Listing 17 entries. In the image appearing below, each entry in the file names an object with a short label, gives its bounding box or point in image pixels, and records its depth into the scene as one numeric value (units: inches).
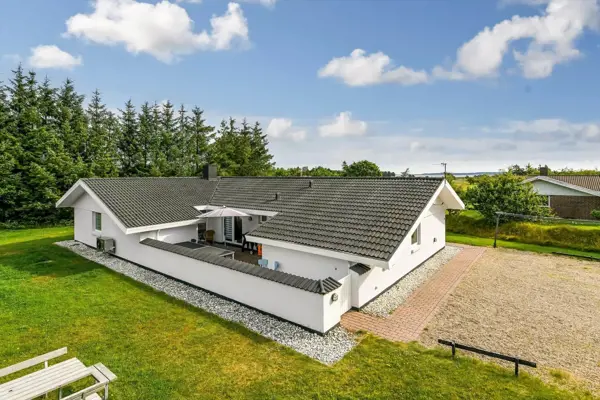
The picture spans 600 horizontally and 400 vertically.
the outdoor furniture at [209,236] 754.2
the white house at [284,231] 388.5
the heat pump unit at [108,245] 647.8
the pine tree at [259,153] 1840.6
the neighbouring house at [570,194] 1039.6
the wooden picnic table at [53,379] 216.2
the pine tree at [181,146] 1482.5
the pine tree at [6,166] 1041.5
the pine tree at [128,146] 1428.4
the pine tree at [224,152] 1620.3
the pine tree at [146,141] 1443.2
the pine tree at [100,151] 1238.1
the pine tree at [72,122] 1200.2
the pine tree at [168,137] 1457.9
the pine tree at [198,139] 1567.4
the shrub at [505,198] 874.8
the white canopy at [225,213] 650.2
